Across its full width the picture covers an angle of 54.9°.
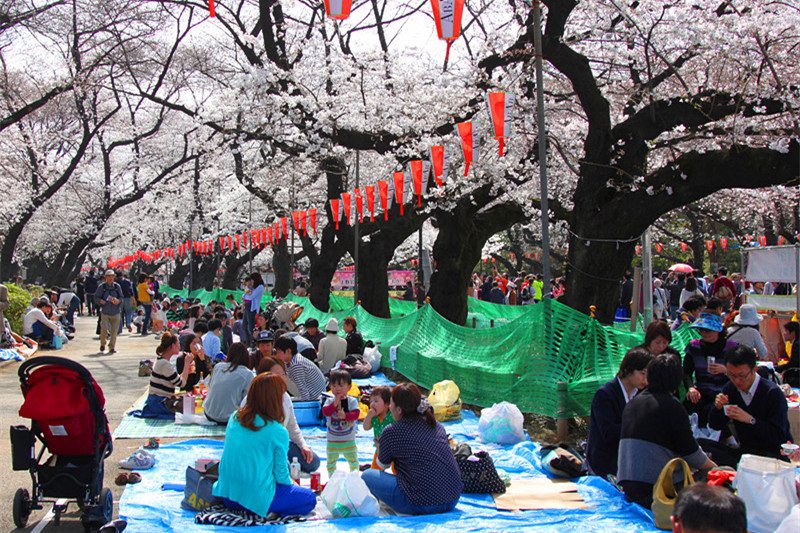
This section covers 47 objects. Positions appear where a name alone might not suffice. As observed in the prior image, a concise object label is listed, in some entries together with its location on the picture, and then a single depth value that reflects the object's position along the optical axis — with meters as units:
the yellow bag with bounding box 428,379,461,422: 9.40
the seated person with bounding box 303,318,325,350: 13.21
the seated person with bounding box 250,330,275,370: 9.93
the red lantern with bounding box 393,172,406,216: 15.08
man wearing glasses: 5.87
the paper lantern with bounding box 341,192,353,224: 18.90
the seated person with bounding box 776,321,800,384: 10.00
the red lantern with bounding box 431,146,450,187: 12.98
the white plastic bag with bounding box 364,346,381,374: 13.64
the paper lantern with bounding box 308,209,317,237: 22.81
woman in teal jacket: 5.49
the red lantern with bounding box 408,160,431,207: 13.76
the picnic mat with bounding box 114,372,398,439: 8.80
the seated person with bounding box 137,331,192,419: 9.73
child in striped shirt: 7.03
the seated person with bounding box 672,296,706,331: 8.80
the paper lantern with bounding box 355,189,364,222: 17.09
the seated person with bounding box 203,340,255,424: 8.81
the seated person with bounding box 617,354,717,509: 5.45
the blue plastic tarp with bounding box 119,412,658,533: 5.53
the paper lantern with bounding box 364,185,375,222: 16.44
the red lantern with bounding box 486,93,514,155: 10.93
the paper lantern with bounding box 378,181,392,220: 15.51
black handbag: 6.39
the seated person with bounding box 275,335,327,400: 9.30
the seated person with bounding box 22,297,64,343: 16.64
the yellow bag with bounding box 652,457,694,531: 5.28
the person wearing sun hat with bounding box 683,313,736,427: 6.90
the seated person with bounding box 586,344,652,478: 6.32
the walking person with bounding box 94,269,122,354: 17.05
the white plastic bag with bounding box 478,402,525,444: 8.21
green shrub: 17.81
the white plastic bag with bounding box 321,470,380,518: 5.74
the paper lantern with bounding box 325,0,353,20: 8.98
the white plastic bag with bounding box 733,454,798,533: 4.45
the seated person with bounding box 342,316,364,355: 13.67
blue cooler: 9.41
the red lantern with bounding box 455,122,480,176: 11.95
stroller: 5.55
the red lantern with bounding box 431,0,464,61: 8.93
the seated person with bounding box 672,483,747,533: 2.65
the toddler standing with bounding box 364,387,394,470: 6.69
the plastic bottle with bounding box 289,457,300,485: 6.36
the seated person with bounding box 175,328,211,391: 11.04
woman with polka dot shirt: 5.68
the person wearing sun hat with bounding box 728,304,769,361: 8.23
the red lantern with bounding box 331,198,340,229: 20.64
